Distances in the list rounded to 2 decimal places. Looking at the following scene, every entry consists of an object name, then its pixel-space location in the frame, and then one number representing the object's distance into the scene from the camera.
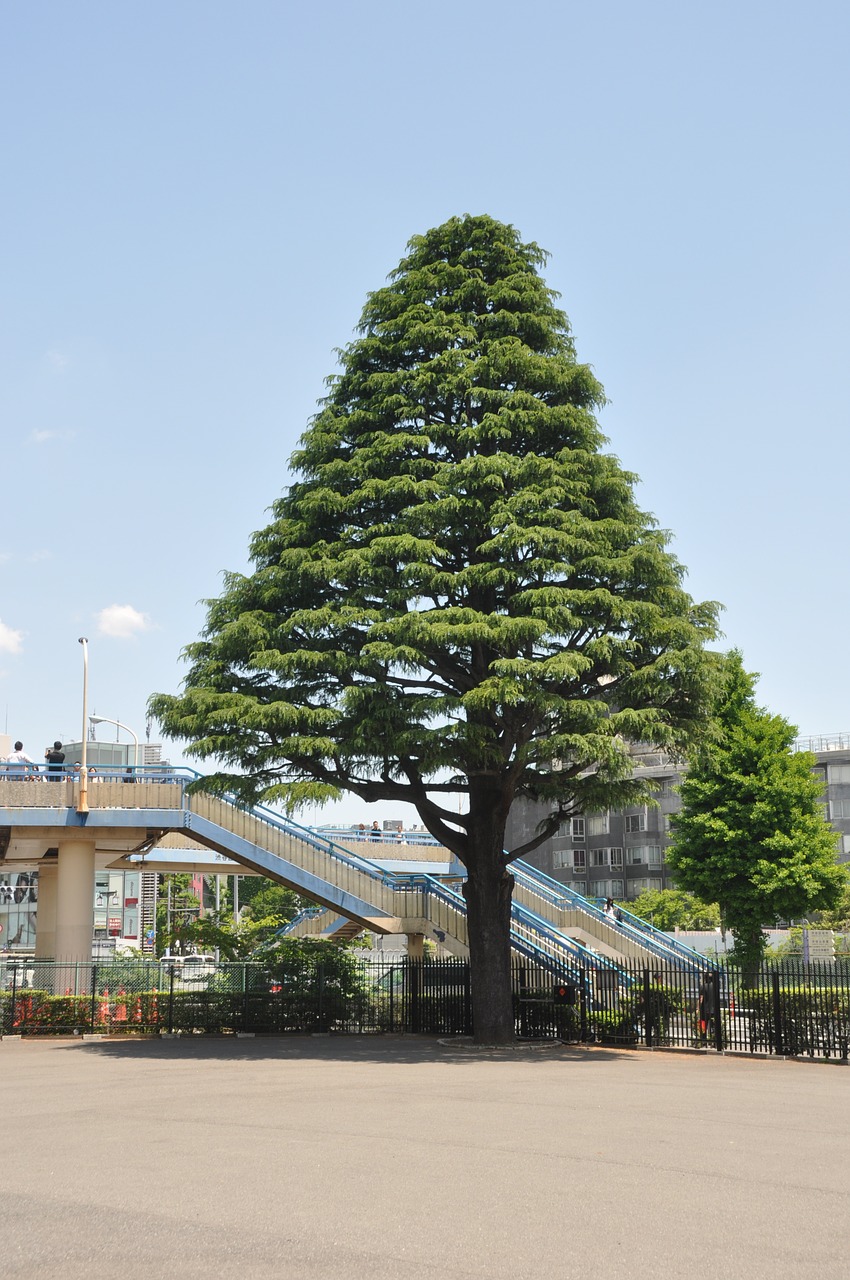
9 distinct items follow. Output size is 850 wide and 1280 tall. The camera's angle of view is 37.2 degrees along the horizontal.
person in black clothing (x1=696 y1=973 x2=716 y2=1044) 26.55
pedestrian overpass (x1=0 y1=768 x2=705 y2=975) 32.06
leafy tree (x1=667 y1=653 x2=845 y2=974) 44.38
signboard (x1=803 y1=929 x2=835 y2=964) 40.18
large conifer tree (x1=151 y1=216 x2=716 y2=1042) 23.78
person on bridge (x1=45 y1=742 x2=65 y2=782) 33.44
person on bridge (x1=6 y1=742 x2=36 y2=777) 32.85
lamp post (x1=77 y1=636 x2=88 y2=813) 32.43
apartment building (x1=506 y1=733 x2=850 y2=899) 86.88
